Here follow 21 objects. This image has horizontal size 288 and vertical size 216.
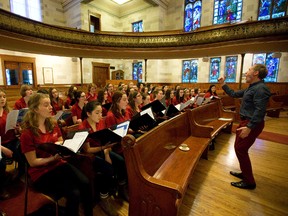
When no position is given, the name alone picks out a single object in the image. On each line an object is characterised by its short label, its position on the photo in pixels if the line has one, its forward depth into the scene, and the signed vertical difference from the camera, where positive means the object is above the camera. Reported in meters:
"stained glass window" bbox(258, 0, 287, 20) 9.36 +4.65
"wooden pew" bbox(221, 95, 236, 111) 6.32 -0.70
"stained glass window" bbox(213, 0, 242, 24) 10.74 +5.18
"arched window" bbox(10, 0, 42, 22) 10.51 +5.22
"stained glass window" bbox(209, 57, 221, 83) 11.82 +1.18
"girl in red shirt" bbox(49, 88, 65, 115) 3.97 -0.42
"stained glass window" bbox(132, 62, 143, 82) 15.02 +1.24
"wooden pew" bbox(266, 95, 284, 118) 6.70 -0.90
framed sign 11.70 +0.61
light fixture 13.76 +7.17
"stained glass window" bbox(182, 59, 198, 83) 13.01 +1.14
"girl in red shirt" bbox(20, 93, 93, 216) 1.45 -0.83
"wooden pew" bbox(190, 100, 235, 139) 2.97 -0.79
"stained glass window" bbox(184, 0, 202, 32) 12.50 +5.70
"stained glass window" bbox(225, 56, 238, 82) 11.08 +1.20
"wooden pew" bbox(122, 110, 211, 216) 1.34 -0.92
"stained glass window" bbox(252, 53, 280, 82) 9.74 +1.39
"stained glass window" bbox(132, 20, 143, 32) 14.53 +5.37
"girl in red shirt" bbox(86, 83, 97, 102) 4.67 -0.25
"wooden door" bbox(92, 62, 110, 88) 13.70 +0.92
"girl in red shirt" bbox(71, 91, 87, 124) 3.31 -0.46
